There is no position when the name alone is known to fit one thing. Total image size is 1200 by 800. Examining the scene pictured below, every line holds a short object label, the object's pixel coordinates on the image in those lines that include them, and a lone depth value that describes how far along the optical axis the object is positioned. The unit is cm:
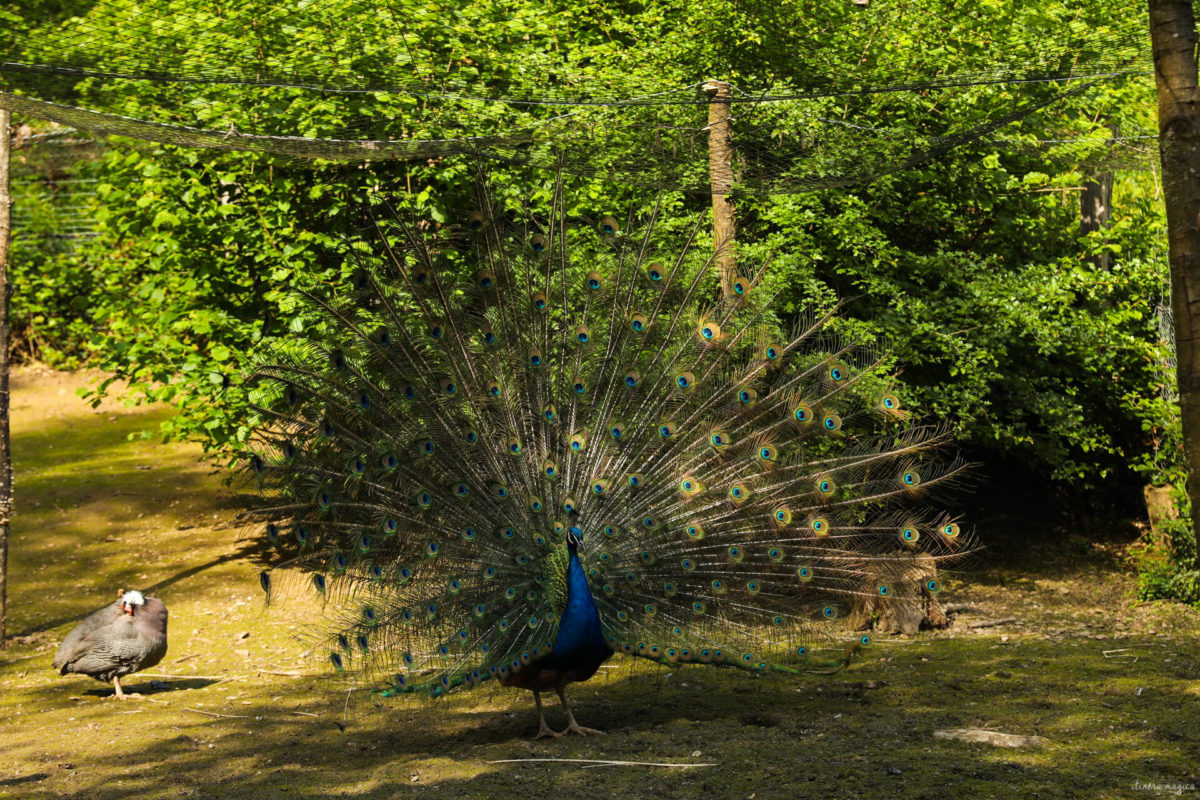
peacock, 1323
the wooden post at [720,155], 1736
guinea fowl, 1661
